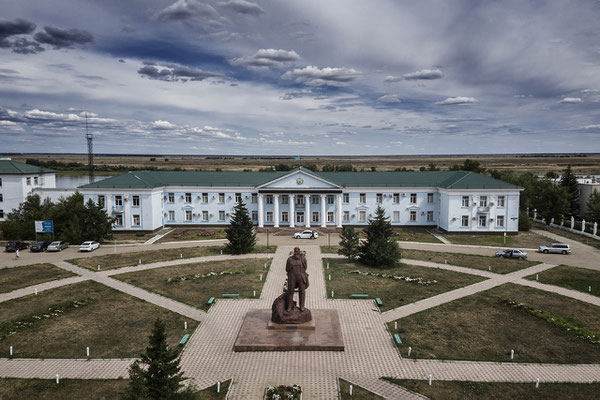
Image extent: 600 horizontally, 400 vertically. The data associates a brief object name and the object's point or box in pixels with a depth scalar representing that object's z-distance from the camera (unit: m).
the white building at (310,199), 50.56
